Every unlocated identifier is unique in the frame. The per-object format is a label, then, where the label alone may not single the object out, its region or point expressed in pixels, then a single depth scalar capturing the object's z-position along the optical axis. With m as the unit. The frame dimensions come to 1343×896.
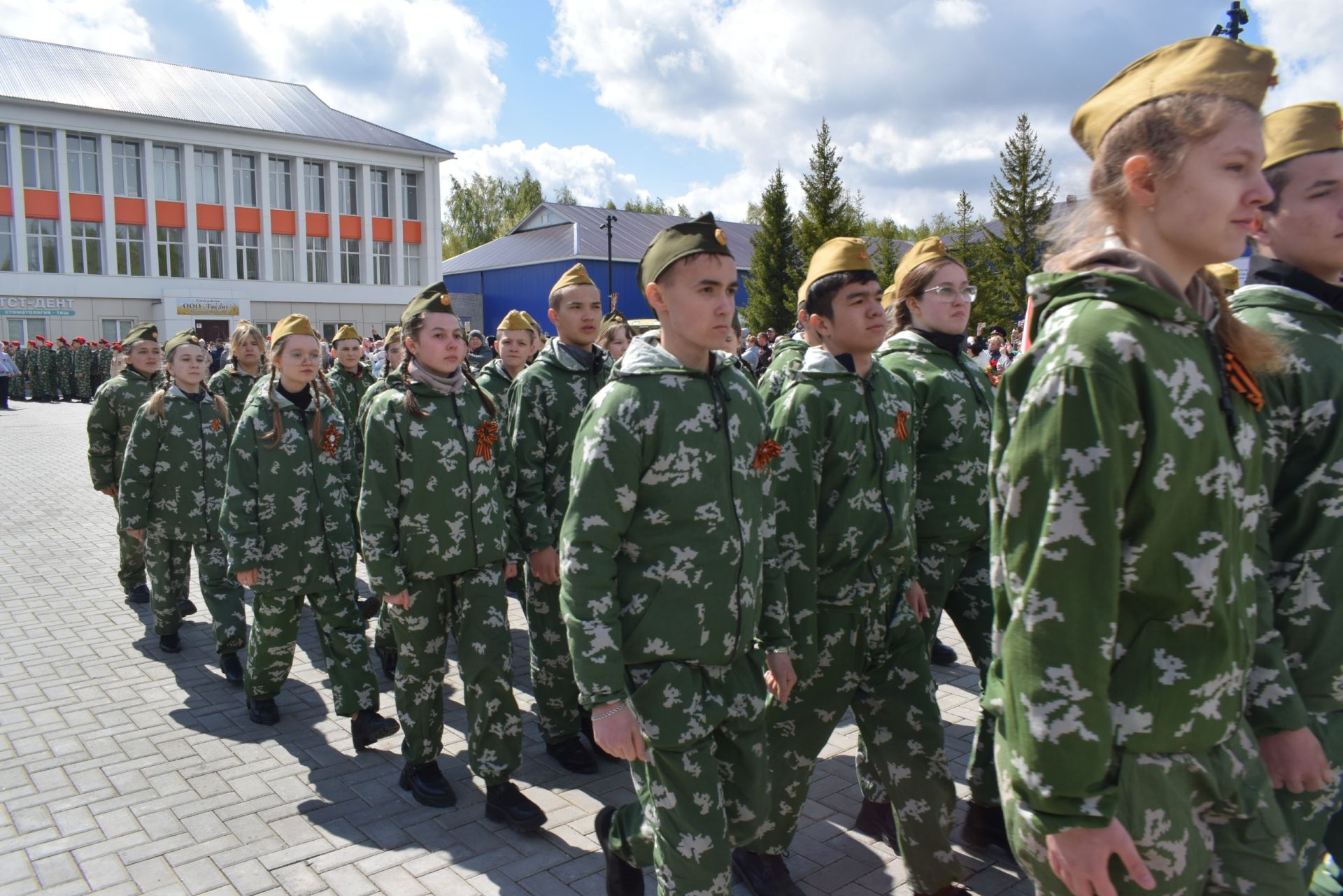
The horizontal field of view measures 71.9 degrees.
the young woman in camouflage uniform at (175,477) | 6.64
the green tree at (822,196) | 42.53
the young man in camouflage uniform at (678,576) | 2.83
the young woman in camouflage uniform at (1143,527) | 1.69
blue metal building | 50.00
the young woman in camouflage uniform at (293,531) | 5.12
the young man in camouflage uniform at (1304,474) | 2.16
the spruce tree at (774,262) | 45.31
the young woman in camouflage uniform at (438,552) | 4.27
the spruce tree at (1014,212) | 40.91
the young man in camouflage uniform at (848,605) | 3.37
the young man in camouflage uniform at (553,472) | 4.88
